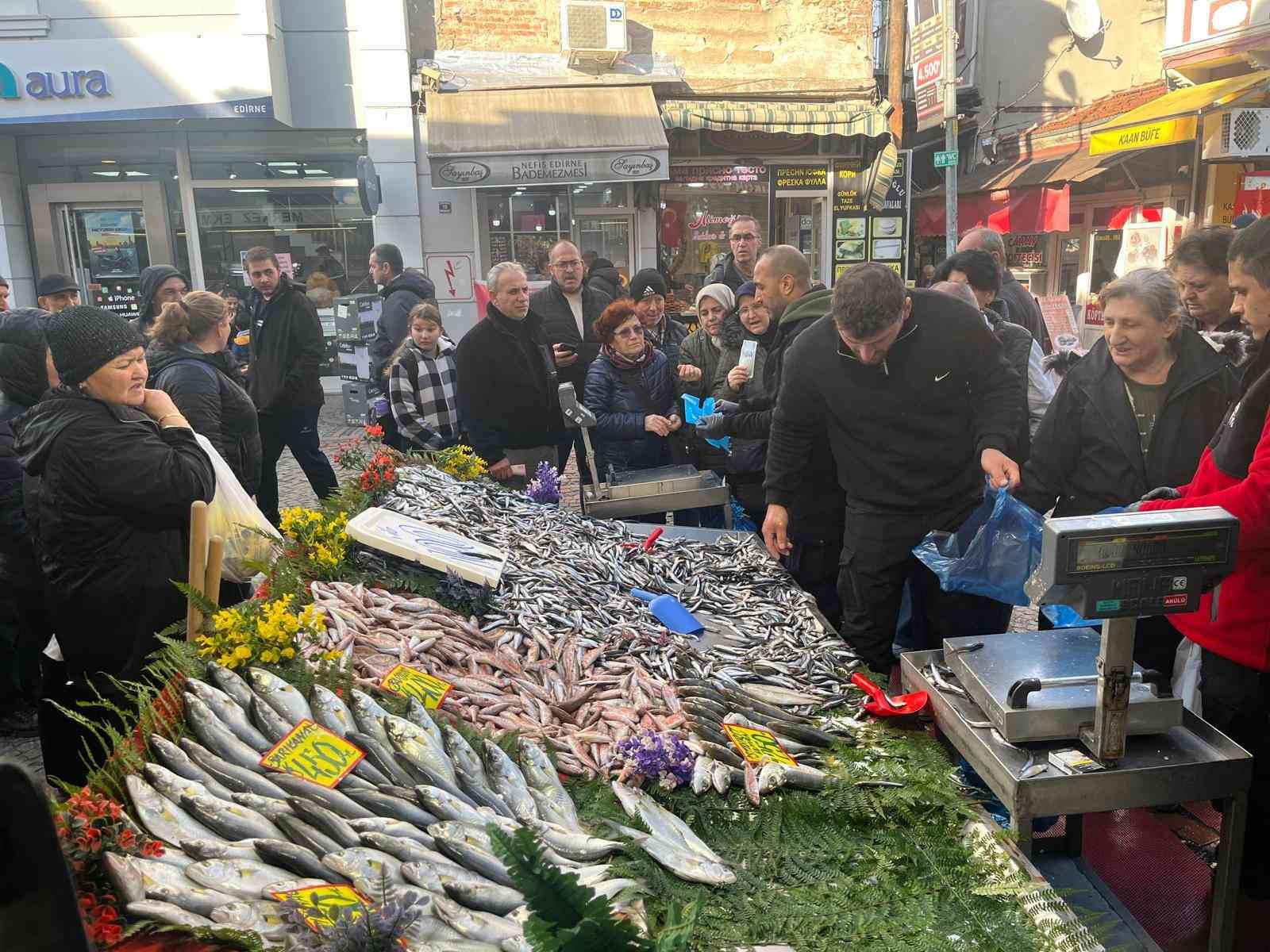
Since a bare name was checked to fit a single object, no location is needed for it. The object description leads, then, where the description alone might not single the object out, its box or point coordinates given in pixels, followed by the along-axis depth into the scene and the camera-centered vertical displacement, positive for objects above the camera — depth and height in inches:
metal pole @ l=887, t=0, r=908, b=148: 514.3 +114.0
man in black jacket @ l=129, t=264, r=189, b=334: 268.5 -1.1
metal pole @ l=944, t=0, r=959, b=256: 373.7 +60.7
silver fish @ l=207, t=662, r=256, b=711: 103.7 -44.8
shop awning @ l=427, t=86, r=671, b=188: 479.2 +68.1
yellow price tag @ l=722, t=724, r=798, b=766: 105.9 -54.8
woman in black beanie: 131.6 -31.3
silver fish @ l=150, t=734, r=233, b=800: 89.3 -46.7
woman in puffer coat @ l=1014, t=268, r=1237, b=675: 142.9 -23.0
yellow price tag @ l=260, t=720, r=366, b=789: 92.4 -47.7
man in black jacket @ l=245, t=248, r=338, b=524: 283.3 -25.3
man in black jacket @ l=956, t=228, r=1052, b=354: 255.1 -7.8
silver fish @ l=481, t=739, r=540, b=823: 94.1 -52.8
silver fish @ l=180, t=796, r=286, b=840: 83.8 -48.2
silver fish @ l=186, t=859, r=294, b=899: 76.5 -48.9
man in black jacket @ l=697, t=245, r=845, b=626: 192.4 -36.9
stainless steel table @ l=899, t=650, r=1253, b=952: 89.7 -50.8
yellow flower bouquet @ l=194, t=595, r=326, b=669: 110.3 -42.0
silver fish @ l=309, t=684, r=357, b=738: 100.5 -47.0
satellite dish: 628.1 +162.3
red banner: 510.3 +29.8
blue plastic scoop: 146.7 -54.7
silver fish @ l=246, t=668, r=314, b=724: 102.3 -45.9
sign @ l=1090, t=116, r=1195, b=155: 416.2 +56.9
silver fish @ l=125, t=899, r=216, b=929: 71.5 -48.1
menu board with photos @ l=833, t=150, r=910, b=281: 553.3 +20.2
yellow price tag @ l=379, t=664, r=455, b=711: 112.4 -49.6
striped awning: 522.0 +85.3
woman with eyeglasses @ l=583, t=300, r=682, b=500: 239.3 -31.3
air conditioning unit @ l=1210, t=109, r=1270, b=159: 391.9 +51.1
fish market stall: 75.9 -52.7
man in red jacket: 108.0 -41.0
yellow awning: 406.6 +64.3
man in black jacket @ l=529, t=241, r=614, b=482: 296.0 -13.3
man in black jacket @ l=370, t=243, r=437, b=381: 316.2 -7.9
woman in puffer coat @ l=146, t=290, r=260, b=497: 192.1 -19.6
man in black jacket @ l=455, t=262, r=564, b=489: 245.1 -28.3
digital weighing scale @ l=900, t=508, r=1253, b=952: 81.5 -45.4
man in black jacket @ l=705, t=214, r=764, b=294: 286.2 +7.3
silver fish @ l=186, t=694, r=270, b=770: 94.5 -46.5
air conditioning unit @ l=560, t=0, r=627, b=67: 516.1 +135.5
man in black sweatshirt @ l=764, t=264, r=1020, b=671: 160.9 -29.4
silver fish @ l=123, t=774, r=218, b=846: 82.2 -47.3
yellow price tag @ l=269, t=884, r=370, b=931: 70.5 -48.1
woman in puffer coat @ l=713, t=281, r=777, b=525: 216.4 -26.9
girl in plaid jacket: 255.0 -29.1
